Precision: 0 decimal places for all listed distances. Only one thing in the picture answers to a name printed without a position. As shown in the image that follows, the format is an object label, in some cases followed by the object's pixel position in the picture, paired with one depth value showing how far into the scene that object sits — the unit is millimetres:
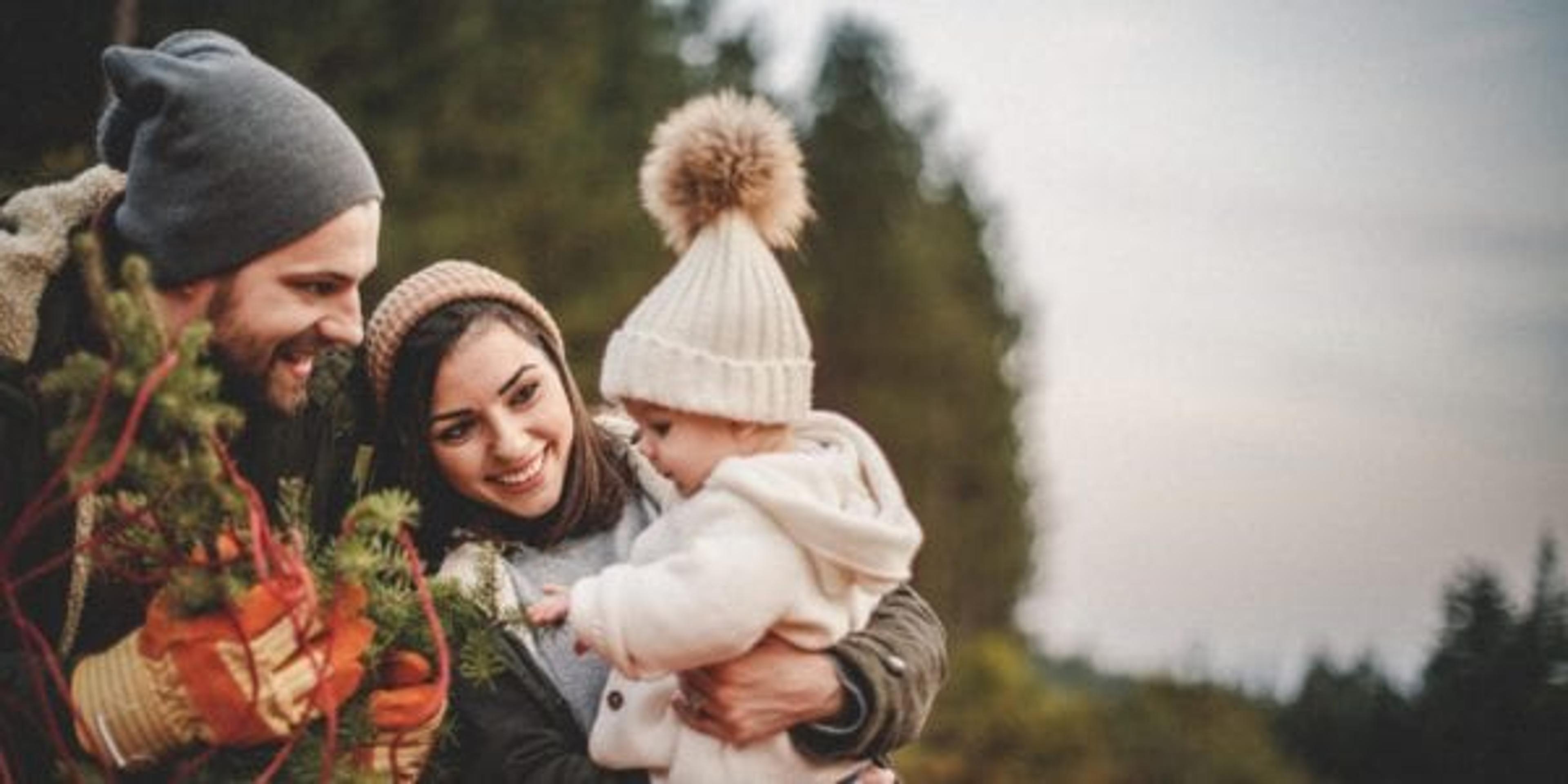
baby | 2334
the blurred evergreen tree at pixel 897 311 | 25688
